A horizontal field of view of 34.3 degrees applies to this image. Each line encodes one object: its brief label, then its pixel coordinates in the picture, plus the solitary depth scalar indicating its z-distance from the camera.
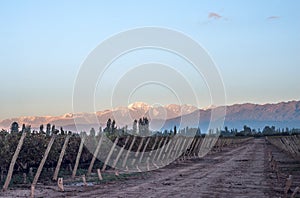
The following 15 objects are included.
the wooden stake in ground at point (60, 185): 18.47
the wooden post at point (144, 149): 36.88
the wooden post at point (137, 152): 34.94
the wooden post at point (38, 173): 19.50
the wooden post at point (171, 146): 44.81
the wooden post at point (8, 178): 17.86
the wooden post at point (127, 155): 32.28
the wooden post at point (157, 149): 40.45
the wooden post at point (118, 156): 30.97
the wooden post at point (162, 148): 40.97
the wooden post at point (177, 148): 47.74
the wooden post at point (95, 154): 25.90
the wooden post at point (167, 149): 42.49
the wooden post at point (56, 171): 22.05
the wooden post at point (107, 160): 29.31
